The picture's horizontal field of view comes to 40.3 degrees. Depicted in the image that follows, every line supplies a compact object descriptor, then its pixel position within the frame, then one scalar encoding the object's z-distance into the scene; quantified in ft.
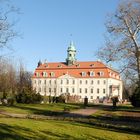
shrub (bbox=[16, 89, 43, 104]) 86.57
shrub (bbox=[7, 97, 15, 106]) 76.48
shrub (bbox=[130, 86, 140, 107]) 83.10
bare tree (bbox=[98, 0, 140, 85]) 51.02
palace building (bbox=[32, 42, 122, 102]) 213.37
